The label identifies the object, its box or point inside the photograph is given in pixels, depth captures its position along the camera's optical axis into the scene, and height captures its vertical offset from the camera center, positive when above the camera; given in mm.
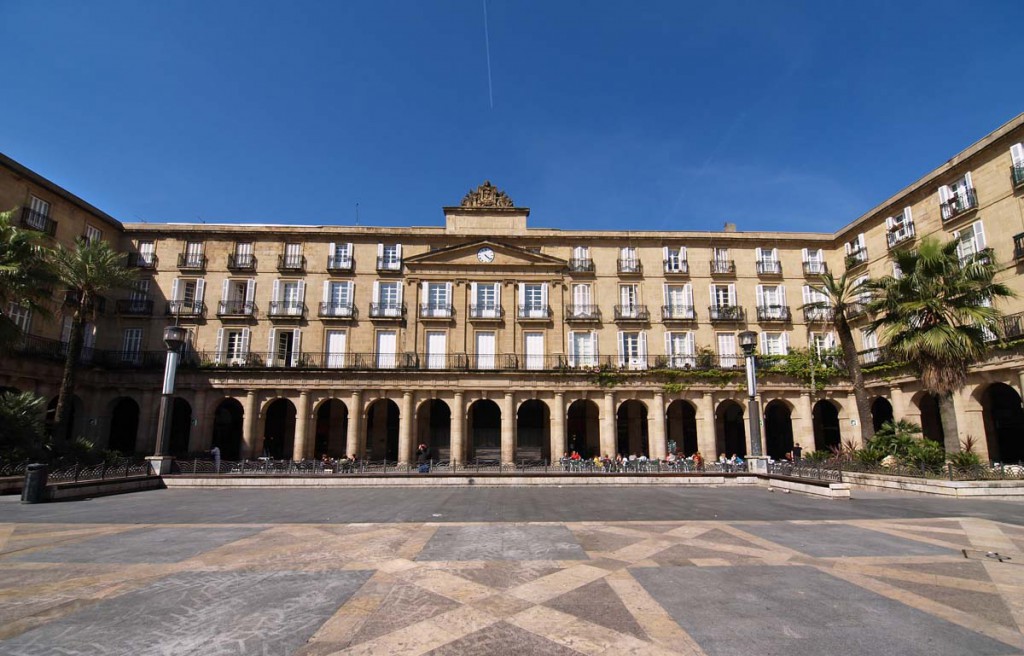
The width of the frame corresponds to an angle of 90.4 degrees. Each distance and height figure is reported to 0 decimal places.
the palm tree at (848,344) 24734 +3662
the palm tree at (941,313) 20250 +4227
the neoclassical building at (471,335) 31172 +5317
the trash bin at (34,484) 15086 -1996
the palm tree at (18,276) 19797 +5535
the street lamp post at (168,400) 21578 +712
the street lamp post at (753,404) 22938 +543
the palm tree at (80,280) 25109 +6764
